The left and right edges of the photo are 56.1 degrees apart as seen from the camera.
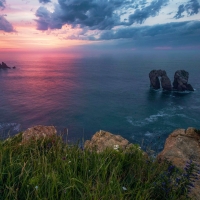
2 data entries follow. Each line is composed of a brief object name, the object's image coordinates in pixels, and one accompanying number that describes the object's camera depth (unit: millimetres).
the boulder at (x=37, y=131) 8242
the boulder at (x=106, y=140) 8672
